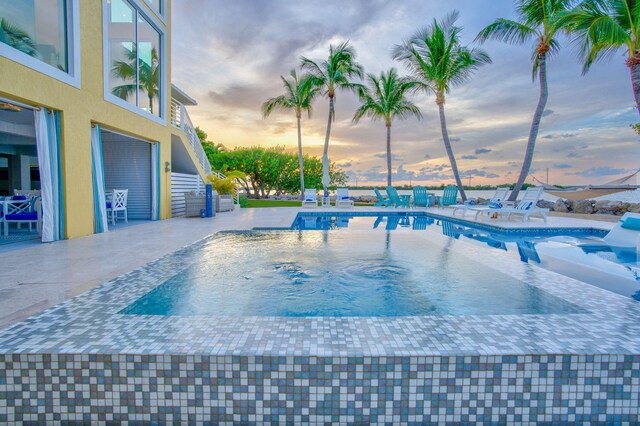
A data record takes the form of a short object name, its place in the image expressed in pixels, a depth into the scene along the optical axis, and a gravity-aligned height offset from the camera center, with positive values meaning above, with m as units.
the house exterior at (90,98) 6.23 +1.91
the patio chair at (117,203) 9.72 -0.36
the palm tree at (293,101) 21.30 +5.29
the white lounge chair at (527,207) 10.26 -0.36
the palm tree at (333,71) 19.70 +6.58
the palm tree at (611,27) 9.91 +4.69
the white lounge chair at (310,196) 16.76 -0.19
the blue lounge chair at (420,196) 16.67 -0.14
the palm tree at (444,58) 16.84 +6.24
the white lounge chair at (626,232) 7.05 -0.73
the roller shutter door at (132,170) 11.34 +0.61
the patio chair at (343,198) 17.16 -0.28
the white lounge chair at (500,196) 12.34 -0.07
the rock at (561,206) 17.41 -0.55
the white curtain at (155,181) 11.03 +0.27
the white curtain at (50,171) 6.43 +0.33
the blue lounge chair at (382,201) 18.16 -0.43
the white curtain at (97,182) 7.83 +0.16
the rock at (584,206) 16.33 -0.52
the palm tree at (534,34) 13.16 +5.95
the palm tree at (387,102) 21.61 +5.34
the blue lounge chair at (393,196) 17.19 -0.15
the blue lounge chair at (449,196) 16.33 -0.13
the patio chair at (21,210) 7.28 -0.45
